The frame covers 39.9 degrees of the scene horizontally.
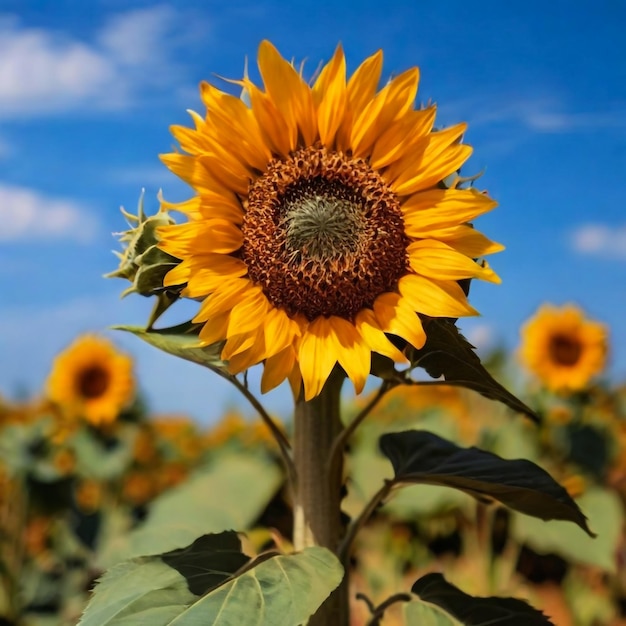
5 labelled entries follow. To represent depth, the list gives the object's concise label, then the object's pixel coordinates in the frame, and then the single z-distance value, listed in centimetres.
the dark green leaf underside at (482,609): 94
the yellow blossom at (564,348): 284
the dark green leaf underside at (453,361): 85
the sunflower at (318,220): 88
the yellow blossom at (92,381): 300
